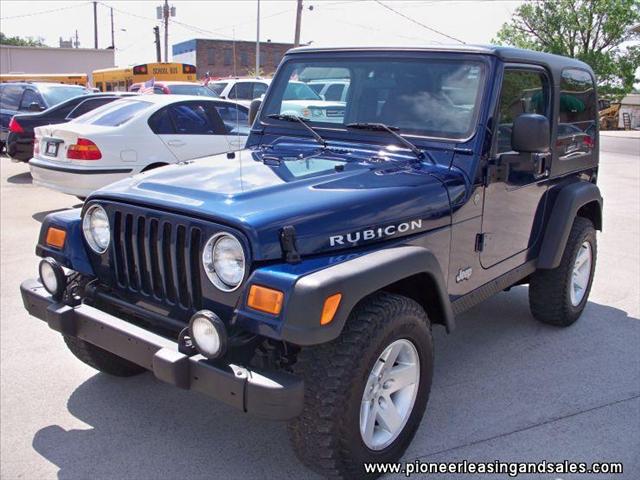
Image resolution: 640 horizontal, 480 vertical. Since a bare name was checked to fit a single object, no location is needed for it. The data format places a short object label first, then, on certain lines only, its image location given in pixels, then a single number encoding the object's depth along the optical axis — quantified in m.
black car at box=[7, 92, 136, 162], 10.34
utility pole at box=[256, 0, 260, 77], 26.58
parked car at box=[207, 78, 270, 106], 14.60
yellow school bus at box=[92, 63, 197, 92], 23.50
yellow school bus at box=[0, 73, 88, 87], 25.84
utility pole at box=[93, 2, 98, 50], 57.62
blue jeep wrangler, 2.49
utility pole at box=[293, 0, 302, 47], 28.16
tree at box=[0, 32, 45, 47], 73.91
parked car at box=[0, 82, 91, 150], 12.85
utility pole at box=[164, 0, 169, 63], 41.60
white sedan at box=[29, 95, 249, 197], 7.39
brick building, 49.94
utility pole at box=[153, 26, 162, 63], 45.84
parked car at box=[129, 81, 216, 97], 14.02
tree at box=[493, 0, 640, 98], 35.06
